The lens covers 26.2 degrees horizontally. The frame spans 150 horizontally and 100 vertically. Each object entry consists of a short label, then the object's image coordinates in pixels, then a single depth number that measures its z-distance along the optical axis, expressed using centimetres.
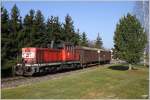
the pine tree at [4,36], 3155
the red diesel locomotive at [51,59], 3009
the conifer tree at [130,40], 3975
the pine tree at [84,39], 8551
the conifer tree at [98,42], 11724
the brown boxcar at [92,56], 4450
